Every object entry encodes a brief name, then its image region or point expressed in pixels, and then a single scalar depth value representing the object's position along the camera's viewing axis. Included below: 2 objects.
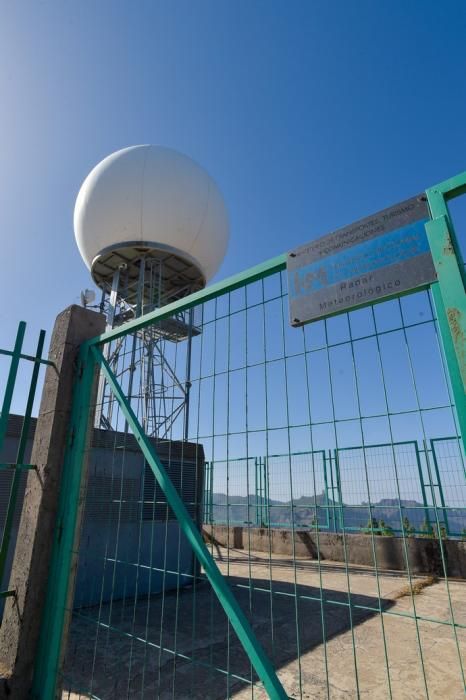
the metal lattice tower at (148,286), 9.45
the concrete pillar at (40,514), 2.38
